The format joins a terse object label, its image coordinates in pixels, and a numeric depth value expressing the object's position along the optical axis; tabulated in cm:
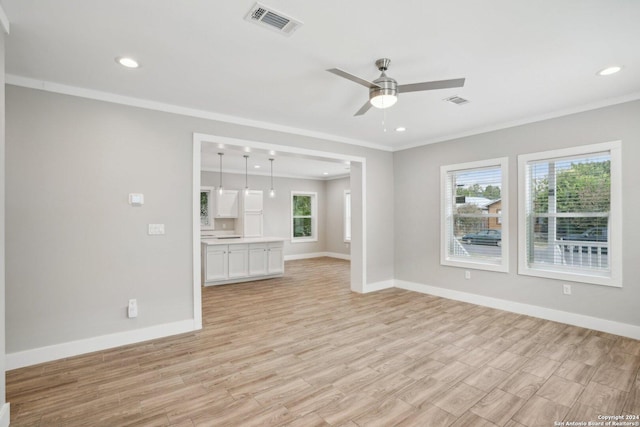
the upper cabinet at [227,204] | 831
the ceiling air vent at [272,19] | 202
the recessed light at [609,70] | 285
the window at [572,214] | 367
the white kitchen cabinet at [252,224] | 852
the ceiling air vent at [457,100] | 355
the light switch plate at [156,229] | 359
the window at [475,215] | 465
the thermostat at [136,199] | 348
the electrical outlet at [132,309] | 343
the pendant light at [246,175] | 768
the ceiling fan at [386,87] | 249
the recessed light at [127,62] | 267
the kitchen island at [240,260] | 626
